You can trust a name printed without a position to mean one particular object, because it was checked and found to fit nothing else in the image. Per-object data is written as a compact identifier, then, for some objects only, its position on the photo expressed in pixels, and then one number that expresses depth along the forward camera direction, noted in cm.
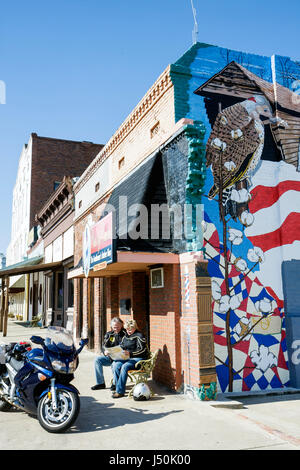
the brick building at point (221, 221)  768
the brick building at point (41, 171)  3366
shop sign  774
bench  746
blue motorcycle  537
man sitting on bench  815
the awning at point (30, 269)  1882
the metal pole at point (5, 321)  1834
